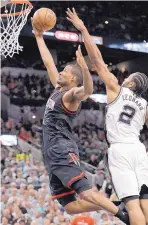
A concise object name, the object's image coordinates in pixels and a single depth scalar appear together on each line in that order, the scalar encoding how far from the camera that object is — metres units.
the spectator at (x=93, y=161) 16.94
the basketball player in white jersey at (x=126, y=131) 4.89
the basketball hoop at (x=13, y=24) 7.55
